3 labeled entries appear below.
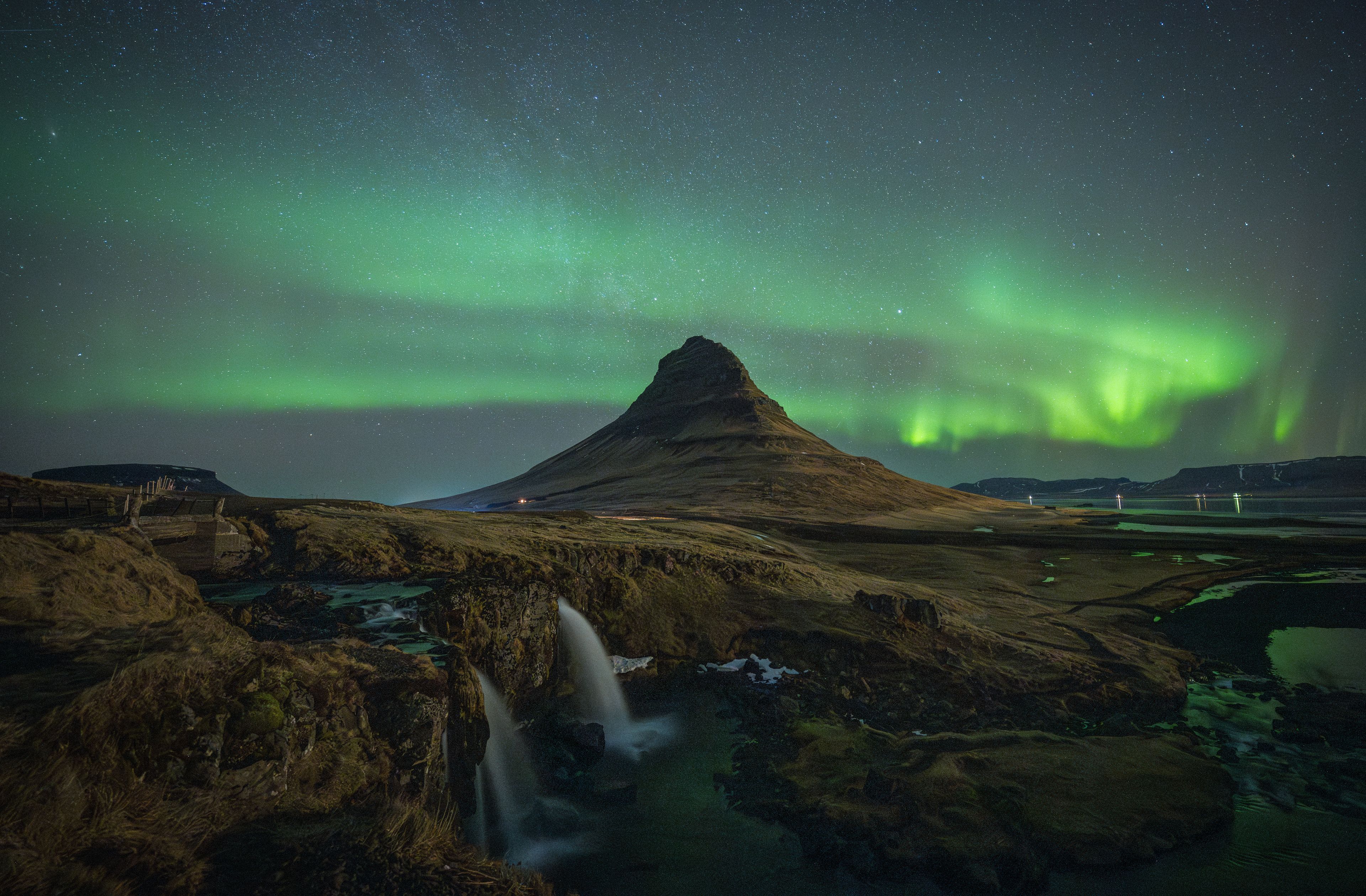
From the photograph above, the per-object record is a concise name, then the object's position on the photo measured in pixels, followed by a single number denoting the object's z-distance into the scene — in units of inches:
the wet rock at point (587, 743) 655.8
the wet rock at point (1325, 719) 710.5
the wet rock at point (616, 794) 587.2
